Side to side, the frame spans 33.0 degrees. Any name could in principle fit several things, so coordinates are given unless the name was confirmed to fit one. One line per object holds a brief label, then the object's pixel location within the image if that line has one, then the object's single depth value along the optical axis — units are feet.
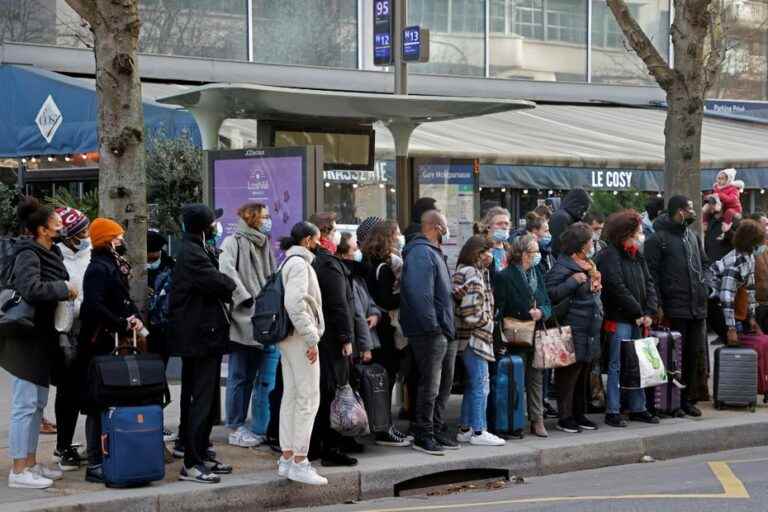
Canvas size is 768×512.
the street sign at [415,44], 56.24
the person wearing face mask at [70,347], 28.84
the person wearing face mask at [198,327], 28.50
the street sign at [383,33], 59.21
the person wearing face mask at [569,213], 40.68
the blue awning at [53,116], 52.34
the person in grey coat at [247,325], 31.48
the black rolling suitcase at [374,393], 31.58
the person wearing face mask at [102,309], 28.17
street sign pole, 55.67
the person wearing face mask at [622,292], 36.52
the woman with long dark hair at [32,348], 27.50
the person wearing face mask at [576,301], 35.45
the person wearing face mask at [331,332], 29.94
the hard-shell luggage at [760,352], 40.55
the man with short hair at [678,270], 38.65
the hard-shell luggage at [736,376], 39.40
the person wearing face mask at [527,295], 34.42
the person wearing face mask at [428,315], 31.73
